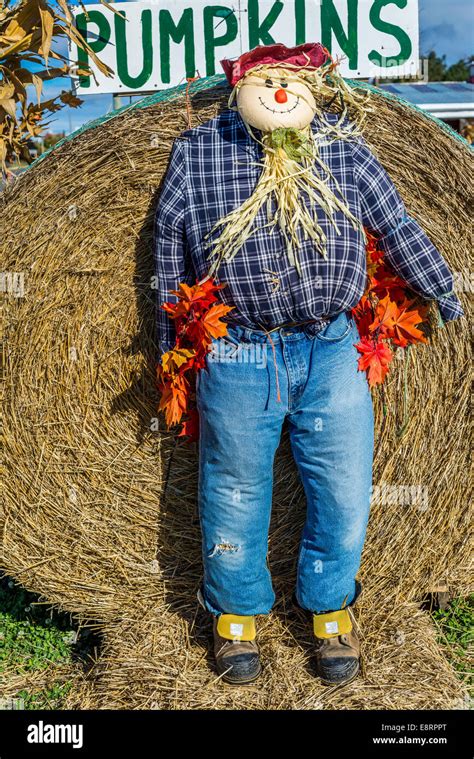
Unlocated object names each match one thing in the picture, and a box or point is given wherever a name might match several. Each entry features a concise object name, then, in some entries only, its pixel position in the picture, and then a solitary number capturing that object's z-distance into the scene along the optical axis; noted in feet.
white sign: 9.09
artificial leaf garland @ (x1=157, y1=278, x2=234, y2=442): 7.11
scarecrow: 6.94
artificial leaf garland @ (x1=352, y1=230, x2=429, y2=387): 7.71
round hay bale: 7.85
